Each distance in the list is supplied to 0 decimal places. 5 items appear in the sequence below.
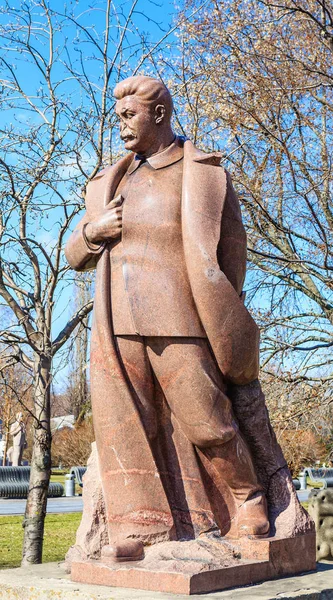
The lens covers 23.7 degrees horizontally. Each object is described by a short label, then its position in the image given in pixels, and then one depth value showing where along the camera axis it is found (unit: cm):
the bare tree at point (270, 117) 1159
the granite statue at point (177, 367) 391
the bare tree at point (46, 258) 833
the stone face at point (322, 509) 763
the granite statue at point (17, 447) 2917
